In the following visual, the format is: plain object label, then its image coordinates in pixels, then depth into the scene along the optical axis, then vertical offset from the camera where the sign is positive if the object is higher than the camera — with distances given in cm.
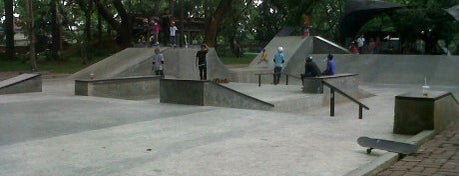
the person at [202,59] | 1978 +14
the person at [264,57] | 2870 +32
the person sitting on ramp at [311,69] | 1934 -24
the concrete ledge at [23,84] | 1515 -66
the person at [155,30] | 2377 +153
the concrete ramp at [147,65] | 2058 -10
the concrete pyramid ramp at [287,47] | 2859 +94
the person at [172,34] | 2318 +131
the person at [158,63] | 1958 -2
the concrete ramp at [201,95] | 1205 -78
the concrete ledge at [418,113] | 843 -84
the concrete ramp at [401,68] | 2467 -27
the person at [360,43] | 3405 +134
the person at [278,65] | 2229 -10
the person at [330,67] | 1946 -16
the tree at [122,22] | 3444 +278
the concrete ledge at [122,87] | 1486 -77
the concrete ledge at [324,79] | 1700 -68
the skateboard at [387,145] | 689 -113
